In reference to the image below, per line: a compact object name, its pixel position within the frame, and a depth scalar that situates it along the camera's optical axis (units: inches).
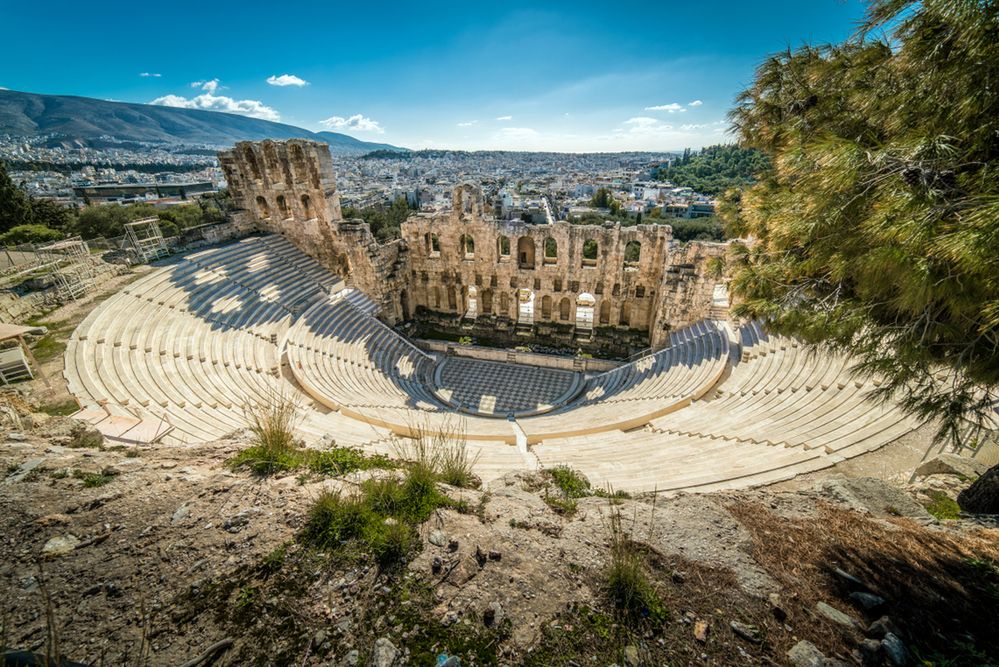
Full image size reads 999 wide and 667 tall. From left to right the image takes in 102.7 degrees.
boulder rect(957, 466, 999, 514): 257.0
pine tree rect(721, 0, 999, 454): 169.3
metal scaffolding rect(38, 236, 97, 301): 633.6
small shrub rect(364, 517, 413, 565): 183.9
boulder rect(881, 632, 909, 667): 137.9
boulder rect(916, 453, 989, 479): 317.4
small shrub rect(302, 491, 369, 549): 191.5
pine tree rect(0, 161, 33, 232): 1213.5
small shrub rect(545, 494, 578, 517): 248.5
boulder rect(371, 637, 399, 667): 141.6
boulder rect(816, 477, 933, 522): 254.5
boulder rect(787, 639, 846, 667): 139.1
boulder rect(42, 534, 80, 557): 174.7
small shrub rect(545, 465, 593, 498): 288.3
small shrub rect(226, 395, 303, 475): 258.7
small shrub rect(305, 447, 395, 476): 267.0
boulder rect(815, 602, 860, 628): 157.6
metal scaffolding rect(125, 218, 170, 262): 788.2
